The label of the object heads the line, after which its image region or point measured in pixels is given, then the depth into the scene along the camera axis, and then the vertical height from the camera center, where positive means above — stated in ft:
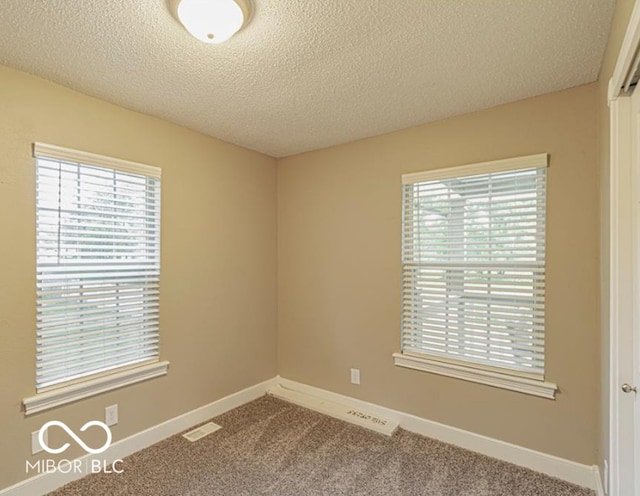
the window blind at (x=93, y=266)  6.63 -0.38
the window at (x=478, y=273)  7.25 -0.49
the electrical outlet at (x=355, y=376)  9.85 -3.53
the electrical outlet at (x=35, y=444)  6.43 -3.58
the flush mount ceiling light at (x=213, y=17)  4.51 +3.07
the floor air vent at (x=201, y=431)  8.49 -4.53
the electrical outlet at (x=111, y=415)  7.45 -3.55
